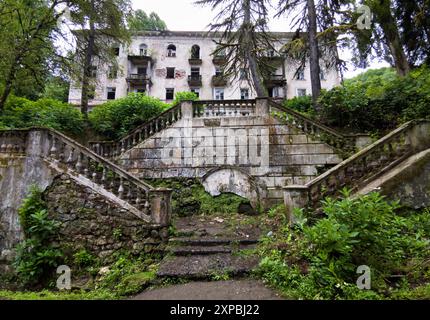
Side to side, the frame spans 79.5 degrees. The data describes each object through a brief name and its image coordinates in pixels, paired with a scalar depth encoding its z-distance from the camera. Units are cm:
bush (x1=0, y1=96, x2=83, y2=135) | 1064
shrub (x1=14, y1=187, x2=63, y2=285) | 581
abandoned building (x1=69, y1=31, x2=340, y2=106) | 2748
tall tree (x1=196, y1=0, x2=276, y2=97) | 1395
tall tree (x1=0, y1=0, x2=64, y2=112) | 930
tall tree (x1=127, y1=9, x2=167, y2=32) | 3316
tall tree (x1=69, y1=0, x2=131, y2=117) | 1173
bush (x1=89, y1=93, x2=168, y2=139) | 1169
